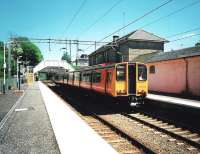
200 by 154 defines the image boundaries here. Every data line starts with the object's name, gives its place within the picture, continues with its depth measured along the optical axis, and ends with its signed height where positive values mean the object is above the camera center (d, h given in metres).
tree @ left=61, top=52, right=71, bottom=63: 169.85 +15.23
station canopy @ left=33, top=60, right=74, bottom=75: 71.38 +4.02
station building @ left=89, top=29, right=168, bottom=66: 41.94 +5.80
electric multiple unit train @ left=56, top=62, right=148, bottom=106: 14.67 -0.20
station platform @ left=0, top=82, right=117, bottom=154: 7.56 -2.06
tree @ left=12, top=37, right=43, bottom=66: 98.36 +10.29
